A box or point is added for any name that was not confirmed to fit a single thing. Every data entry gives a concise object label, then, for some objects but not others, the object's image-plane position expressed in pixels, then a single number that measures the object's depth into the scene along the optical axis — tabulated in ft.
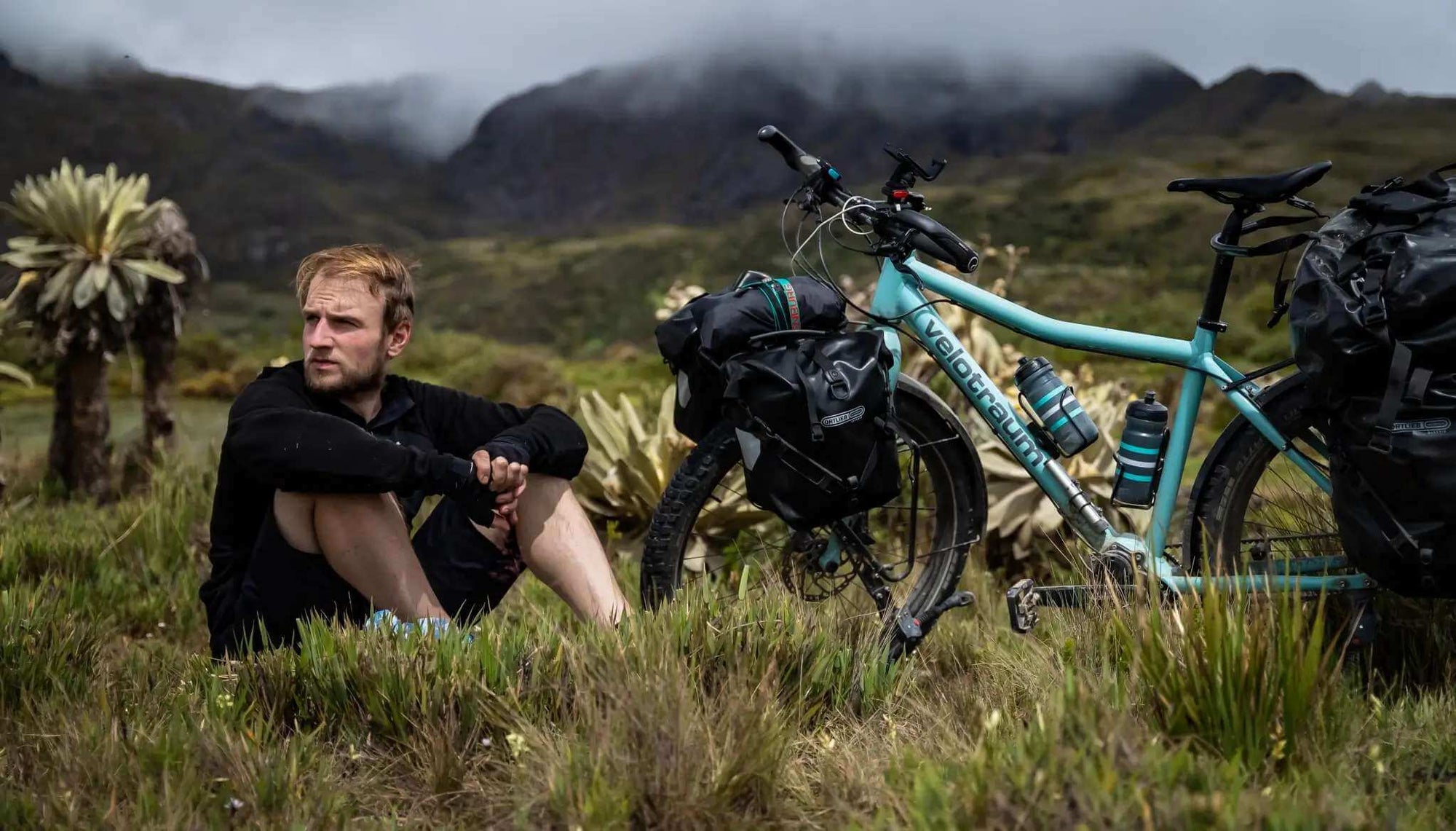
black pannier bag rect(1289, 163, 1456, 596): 7.72
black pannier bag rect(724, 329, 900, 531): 9.20
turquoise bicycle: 9.51
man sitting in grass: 8.60
